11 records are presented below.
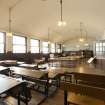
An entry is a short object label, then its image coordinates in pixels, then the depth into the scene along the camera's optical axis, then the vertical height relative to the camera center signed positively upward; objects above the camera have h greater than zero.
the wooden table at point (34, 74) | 2.07 -0.51
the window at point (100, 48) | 7.33 +0.38
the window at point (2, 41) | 5.31 +0.67
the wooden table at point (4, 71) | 2.36 -0.49
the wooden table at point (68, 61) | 5.15 -0.53
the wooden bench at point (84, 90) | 1.04 -0.47
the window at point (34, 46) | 7.32 +0.55
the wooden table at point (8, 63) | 4.23 -0.50
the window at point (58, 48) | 10.90 +0.55
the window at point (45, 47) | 8.45 +0.52
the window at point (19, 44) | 6.06 +0.59
